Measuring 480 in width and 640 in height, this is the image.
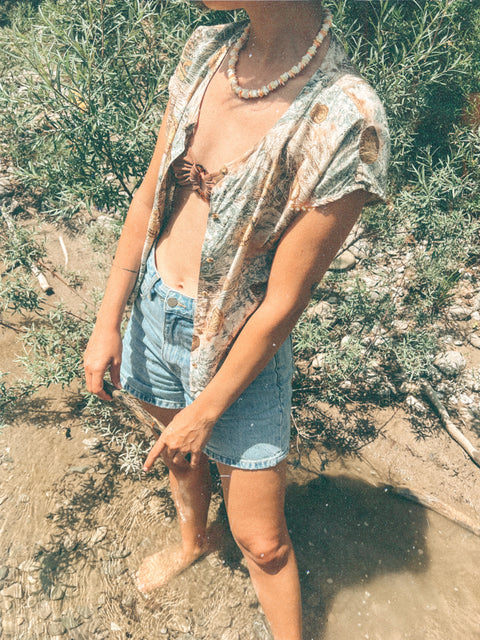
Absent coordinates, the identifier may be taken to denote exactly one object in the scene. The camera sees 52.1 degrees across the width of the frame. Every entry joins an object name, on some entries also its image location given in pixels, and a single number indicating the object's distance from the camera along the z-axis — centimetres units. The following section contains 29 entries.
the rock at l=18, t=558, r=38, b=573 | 260
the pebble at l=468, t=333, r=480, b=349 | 364
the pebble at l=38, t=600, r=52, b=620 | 249
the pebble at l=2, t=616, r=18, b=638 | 243
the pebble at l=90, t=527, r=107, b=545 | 274
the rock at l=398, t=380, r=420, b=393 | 338
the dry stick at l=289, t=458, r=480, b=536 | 280
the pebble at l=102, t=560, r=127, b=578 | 266
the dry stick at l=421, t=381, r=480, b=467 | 309
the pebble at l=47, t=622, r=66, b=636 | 246
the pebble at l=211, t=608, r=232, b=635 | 257
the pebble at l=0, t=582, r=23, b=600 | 252
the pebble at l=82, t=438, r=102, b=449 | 308
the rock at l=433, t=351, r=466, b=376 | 345
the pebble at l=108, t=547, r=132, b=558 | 271
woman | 124
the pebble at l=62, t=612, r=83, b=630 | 248
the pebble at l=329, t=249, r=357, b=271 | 395
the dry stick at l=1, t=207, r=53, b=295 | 379
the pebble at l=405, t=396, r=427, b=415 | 331
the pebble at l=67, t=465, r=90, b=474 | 296
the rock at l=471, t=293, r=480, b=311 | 380
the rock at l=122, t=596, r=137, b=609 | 258
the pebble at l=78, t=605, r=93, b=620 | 252
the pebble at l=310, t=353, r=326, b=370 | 336
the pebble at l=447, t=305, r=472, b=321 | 377
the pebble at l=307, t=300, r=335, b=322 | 349
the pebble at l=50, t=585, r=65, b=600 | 254
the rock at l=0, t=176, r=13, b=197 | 439
